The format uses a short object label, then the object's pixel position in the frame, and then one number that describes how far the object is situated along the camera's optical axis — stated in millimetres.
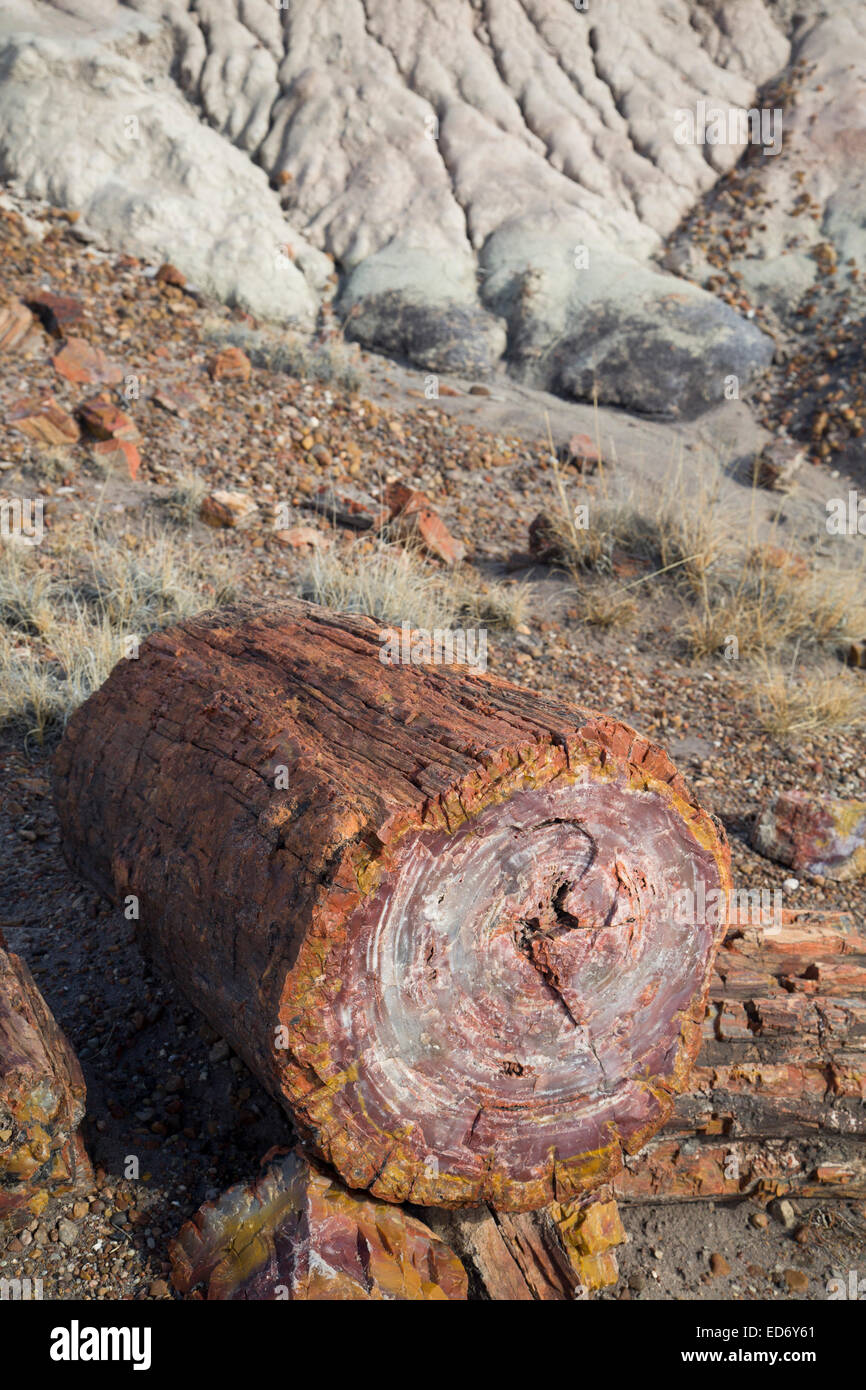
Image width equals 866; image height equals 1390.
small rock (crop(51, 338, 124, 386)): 6668
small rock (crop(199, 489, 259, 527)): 5545
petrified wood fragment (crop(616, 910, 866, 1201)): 2305
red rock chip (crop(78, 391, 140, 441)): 6137
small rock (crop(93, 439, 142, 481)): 5926
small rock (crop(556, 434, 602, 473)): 7312
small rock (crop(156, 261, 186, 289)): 8336
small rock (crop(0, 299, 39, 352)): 6793
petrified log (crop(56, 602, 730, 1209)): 1831
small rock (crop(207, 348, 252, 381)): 7254
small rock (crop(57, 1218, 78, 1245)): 2016
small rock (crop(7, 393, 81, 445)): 6020
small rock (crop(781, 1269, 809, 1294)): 2227
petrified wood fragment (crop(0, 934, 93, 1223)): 1935
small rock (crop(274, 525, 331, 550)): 5453
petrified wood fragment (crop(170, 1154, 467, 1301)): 1834
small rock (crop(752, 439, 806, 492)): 7723
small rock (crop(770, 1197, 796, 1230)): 2371
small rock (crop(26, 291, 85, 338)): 7090
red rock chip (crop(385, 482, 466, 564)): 5523
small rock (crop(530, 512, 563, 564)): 5587
